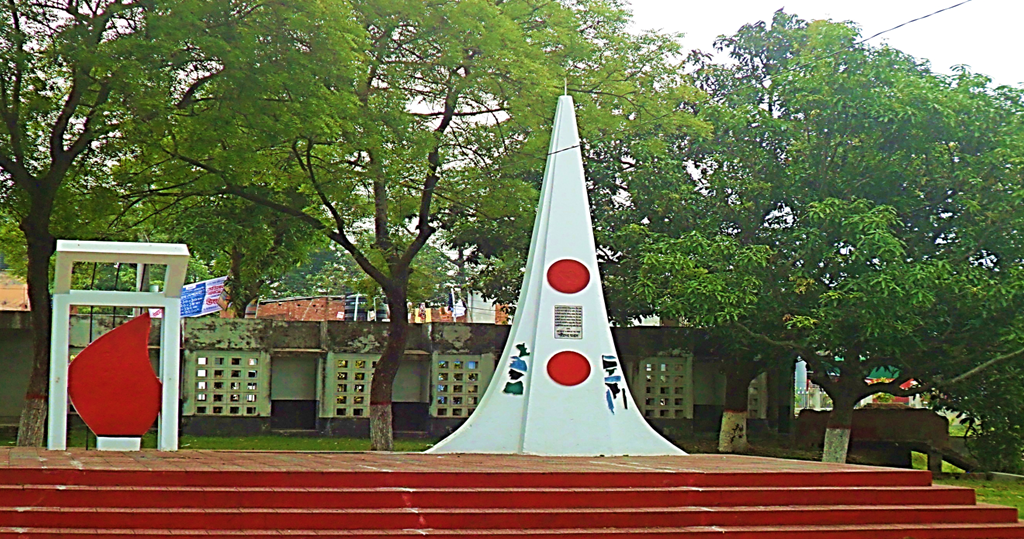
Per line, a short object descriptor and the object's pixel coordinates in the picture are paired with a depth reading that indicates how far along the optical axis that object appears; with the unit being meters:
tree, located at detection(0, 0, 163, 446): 13.74
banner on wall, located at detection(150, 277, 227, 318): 23.94
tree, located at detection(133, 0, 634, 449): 14.22
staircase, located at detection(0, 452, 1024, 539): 7.88
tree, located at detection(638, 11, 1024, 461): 15.92
